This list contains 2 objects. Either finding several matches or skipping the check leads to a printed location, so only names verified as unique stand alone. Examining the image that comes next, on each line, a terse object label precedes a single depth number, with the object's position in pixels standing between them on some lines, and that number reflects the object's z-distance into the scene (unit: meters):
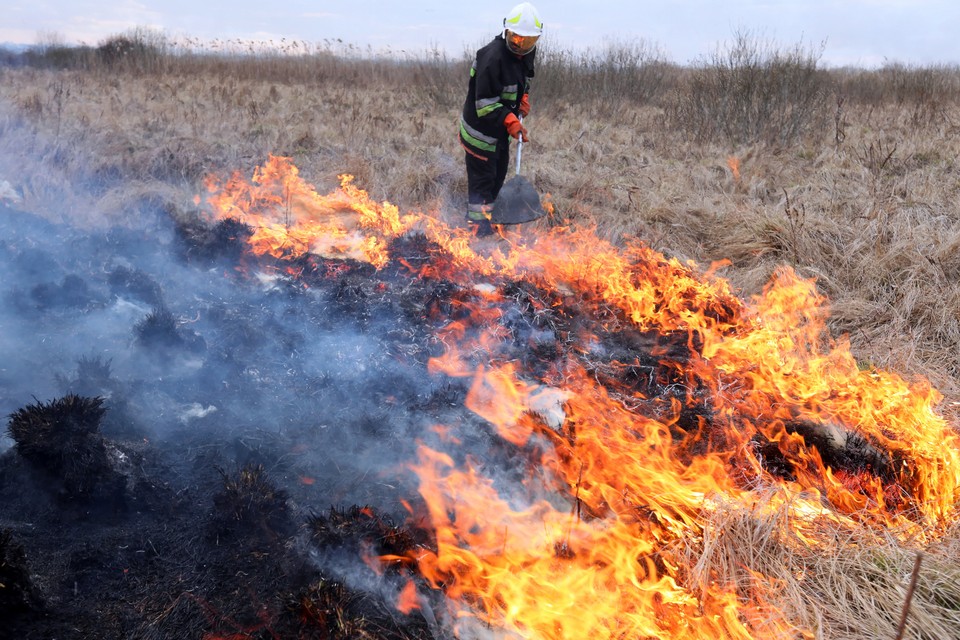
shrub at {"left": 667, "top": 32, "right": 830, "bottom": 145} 10.73
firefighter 5.63
